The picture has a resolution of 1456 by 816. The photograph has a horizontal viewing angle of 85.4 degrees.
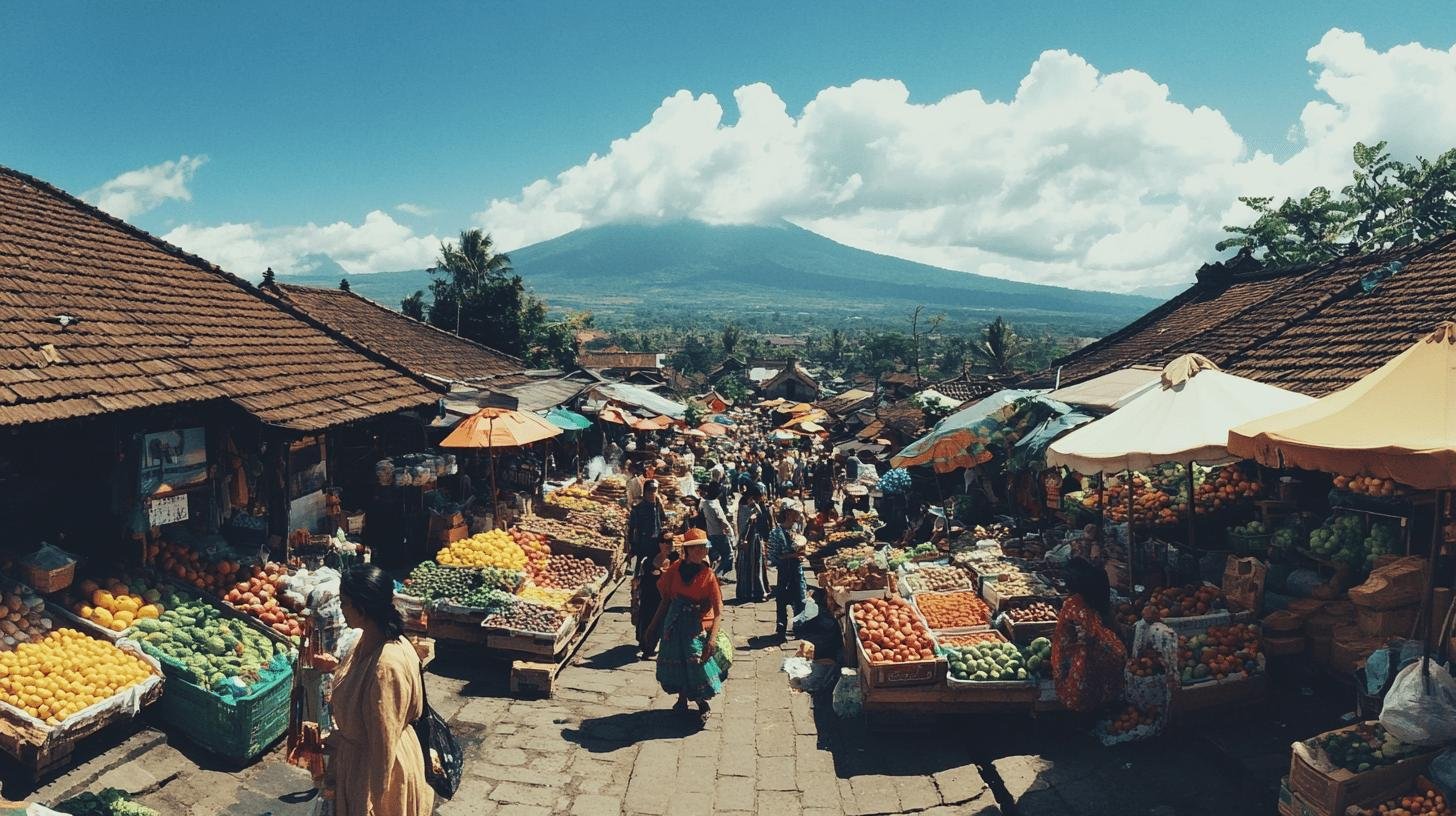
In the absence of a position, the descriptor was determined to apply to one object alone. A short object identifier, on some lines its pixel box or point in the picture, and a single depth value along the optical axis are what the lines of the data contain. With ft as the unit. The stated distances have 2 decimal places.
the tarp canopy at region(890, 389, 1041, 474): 35.47
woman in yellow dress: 10.57
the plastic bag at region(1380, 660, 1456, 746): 13.24
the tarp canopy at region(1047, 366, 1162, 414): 32.10
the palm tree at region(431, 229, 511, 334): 135.54
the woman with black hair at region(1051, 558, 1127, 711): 18.44
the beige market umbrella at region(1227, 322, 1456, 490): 13.08
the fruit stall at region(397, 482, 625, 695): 24.06
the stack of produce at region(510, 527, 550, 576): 31.74
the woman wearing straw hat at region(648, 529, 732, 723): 21.07
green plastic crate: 16.90
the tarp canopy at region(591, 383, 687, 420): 65.21
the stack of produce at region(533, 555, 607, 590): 30.71
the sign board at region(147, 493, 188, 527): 21.61
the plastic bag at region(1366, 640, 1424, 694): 15.81
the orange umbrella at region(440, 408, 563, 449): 33.47
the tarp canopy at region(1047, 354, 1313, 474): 20.15
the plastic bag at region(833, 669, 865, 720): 21.66
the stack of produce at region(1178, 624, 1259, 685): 18.67
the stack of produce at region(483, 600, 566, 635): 24.38
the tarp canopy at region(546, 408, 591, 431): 47.32
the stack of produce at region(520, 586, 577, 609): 27.48
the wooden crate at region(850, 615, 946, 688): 19.81
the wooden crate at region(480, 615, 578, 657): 23.85
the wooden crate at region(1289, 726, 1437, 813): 13.08
